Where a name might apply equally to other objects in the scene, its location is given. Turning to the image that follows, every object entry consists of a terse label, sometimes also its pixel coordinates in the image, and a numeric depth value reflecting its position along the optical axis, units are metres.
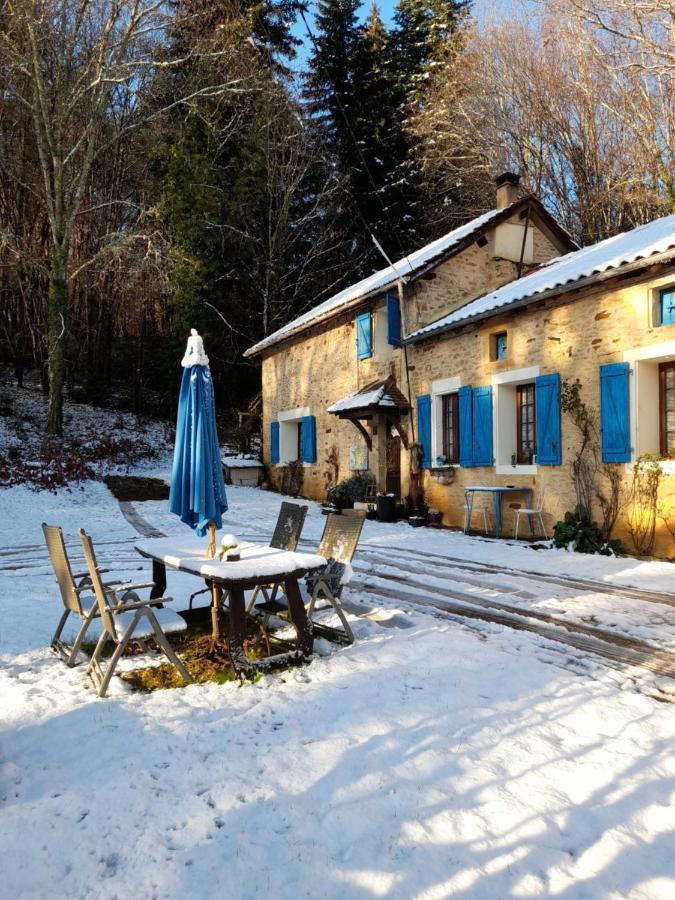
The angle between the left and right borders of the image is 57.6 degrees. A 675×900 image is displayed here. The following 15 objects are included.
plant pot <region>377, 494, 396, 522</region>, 12.08
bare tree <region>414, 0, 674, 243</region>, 15.30
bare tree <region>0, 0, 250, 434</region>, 15.05
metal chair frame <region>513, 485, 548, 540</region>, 9.09
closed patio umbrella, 4.50
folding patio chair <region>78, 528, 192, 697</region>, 3.50
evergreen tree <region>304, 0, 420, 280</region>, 21.67
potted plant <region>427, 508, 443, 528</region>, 11.34
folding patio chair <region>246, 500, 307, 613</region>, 5.10
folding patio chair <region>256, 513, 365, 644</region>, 4.36
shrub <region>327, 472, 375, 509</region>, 13.06
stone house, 7.89
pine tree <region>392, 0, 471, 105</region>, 20.83
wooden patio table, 3.75
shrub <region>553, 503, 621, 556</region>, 8.11
